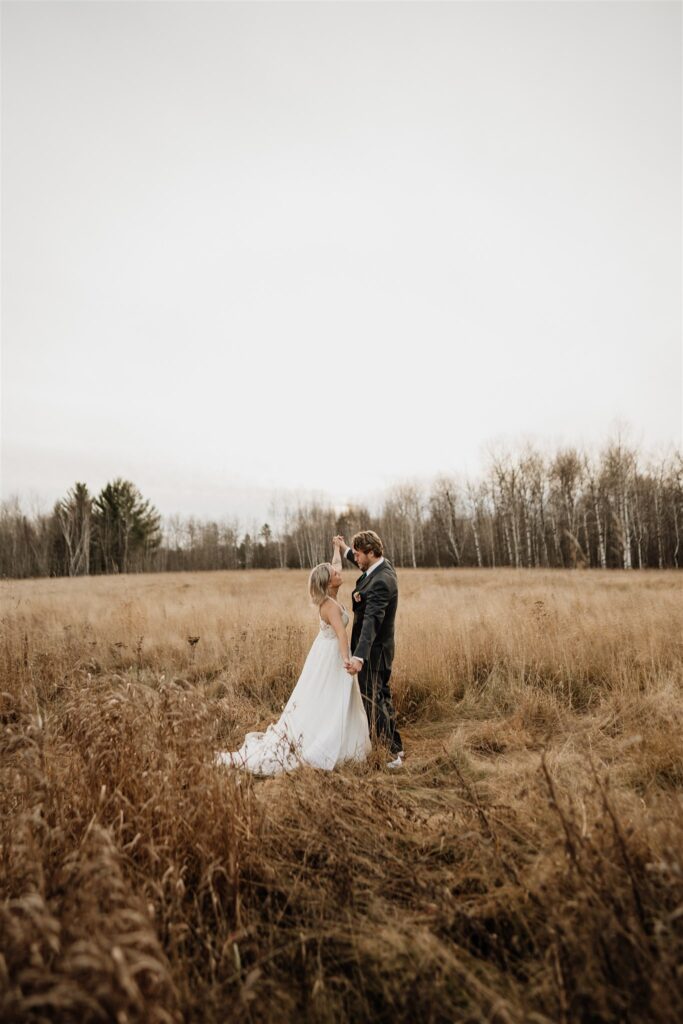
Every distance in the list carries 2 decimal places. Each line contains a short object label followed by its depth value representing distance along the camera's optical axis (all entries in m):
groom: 4.79
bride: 4.70
